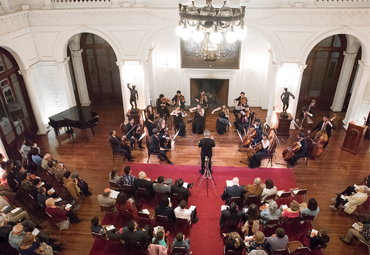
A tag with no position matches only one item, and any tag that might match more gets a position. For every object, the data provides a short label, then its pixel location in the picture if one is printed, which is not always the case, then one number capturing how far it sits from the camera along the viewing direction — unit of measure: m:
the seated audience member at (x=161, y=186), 7.81
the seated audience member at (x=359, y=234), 6.66
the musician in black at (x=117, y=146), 9.69
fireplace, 13.52
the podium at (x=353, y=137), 9.94
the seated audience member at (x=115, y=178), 8.08
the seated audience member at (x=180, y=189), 7.63
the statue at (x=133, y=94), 11.45
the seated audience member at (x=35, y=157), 9.13
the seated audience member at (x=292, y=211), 6.88
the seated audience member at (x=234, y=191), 7.57
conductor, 8.52
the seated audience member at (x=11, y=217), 6.78
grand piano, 10.95
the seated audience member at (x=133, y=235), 6.28
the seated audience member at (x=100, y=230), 6.63
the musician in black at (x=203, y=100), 12.16
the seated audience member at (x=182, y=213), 7.07
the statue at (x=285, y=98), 10.91
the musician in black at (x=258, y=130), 10.10
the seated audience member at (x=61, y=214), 7.06
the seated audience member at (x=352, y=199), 7.37
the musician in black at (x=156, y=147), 9.64
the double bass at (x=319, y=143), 9.93
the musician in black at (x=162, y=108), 11.85
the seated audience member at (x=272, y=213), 6.86
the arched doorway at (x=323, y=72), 12.62
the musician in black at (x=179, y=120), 11.25
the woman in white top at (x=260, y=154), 9.34
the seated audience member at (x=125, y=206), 7.06
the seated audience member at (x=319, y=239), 6.20
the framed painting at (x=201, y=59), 12.81
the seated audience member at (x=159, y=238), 6.08
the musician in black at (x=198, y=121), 11.36
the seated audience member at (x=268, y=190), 7.46
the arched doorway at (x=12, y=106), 10.32
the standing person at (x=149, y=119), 11.12
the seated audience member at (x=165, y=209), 6.96
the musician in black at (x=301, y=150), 9.53
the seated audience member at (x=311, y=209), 6.79
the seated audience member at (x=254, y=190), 7.52
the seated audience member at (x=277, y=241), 6.14
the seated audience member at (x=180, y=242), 6.07
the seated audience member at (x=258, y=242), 5.98
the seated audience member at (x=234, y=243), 6.00
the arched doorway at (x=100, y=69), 13.59
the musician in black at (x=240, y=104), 11.34
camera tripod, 9.03
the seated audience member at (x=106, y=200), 7.39
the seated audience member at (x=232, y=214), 6.74
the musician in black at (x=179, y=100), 11.97
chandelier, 5.00
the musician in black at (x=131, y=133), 10.51
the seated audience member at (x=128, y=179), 7.97
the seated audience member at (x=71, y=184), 7.95
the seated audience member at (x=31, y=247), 5.99
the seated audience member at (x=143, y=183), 7.88
